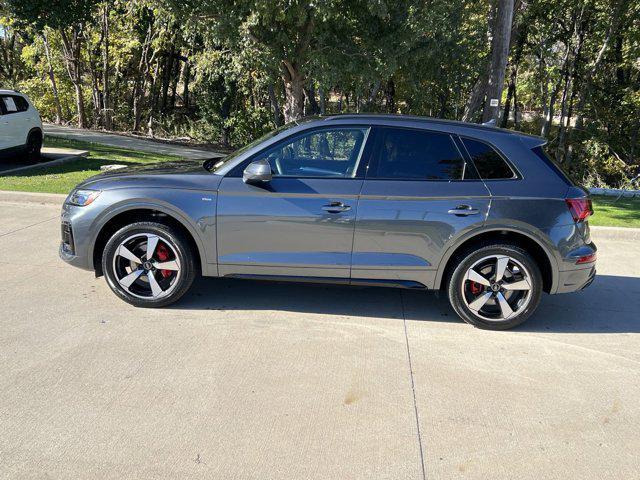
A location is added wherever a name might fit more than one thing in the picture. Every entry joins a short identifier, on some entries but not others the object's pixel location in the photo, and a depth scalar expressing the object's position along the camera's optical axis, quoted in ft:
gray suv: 14.74
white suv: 35.81
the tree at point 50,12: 38.99
